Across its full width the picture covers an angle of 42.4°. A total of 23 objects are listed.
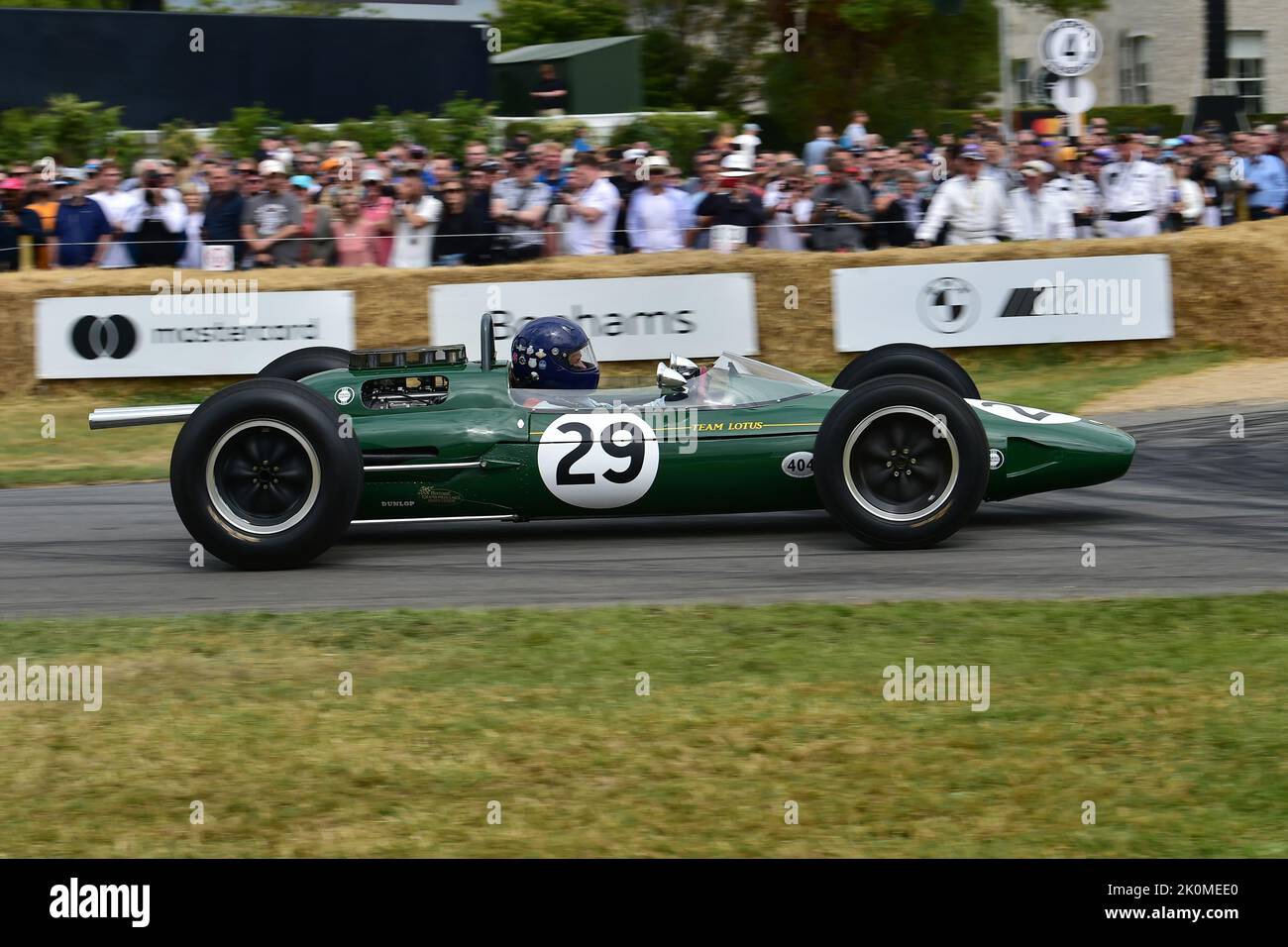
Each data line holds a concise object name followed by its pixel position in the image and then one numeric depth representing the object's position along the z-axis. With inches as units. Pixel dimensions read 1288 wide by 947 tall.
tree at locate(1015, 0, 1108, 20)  1023.0
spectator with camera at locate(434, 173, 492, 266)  536.7
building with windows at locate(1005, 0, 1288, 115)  1304.1
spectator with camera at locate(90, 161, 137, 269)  541.3
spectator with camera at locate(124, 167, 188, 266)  535.8
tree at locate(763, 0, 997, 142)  995.9
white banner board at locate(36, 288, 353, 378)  523.8
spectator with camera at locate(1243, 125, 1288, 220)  587.5
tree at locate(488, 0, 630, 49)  1133.7
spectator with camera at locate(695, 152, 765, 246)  548.1
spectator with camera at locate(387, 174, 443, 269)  544.0
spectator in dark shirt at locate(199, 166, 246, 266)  535.5
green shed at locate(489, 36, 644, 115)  951.0
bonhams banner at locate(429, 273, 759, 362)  527.2
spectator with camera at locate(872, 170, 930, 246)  553.3
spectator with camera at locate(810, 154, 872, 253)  555.5
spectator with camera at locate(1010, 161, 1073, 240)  552.7
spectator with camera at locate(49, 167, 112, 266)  544.1
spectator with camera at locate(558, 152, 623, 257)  548.7
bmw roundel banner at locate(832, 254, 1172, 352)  533.0
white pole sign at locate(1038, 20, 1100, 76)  596.1
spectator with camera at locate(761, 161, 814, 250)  557.9
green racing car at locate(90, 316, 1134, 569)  299.7
